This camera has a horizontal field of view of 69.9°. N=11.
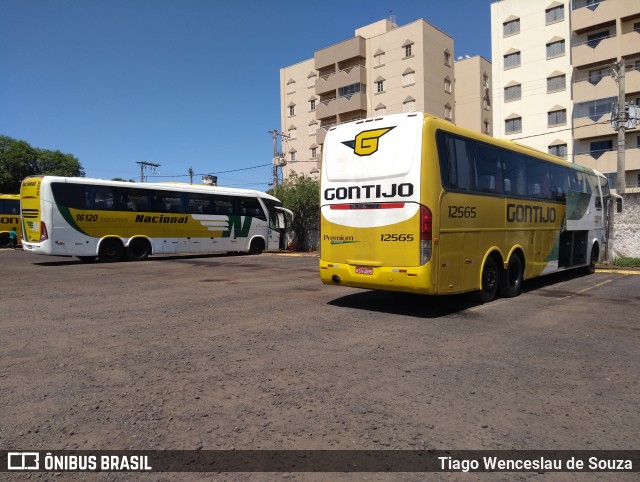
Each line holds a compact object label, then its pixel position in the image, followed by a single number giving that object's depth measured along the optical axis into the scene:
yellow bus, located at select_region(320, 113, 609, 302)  7.34
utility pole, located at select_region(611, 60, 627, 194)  21.16
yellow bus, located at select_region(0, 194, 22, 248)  31.25
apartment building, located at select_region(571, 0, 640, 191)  34.84
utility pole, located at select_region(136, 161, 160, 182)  65.38
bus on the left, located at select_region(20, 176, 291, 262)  17.11
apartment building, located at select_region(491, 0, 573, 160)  39.88
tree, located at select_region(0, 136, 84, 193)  46.47
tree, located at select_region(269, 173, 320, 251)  29.25
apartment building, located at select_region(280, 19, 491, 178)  47.09
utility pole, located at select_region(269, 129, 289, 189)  41.21
